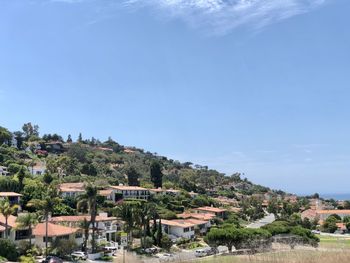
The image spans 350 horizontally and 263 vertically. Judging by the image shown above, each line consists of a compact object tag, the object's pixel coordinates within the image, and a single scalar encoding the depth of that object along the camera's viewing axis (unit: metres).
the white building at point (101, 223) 54.00
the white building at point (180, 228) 67.44
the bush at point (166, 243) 57.32
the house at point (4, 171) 85.78
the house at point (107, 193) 82.81
